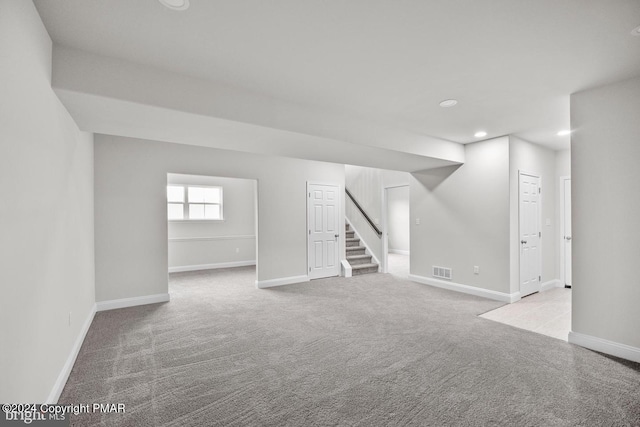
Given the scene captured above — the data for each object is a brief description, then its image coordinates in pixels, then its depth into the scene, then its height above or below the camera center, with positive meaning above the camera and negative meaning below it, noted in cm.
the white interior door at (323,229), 657 -33
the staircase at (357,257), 723 -107
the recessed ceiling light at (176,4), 188 +128
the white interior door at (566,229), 574 -33
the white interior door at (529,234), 507 -38
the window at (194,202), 786 +32
